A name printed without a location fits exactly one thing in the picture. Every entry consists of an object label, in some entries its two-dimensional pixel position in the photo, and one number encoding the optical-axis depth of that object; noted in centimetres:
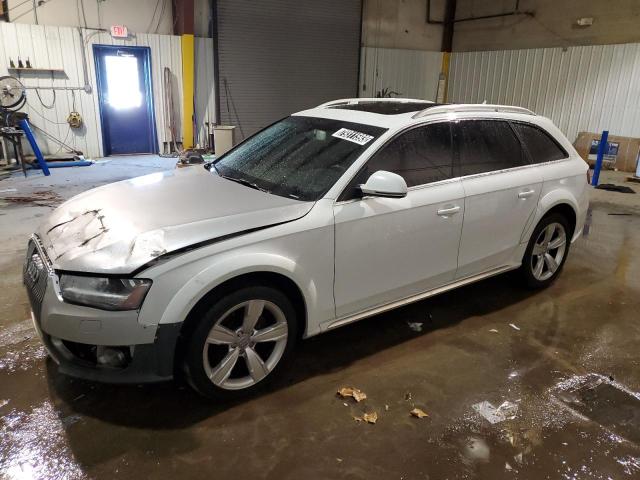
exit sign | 1016
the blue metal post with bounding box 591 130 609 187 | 829
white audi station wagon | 227
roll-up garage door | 1132
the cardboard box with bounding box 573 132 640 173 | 1037
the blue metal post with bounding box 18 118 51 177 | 853
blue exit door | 1049
